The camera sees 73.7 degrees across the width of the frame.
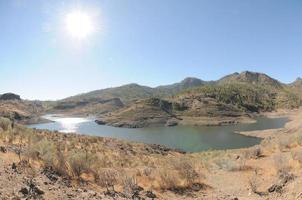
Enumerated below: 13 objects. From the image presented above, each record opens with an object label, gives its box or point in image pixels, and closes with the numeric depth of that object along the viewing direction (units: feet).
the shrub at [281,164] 33.15
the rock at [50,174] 24.60
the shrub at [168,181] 29.96
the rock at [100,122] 328.46
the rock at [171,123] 284.75
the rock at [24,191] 19.90
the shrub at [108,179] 26.81
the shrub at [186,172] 32.11
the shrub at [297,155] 34.64
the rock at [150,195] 26.04
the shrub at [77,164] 28.45
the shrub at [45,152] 27.65
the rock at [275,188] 26.83
